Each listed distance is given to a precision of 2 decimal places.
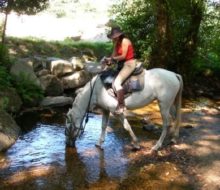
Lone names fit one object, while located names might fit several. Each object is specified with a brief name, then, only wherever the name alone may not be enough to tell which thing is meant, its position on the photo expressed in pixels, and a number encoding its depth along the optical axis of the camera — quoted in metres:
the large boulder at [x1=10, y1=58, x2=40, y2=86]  12.59
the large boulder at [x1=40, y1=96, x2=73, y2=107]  12.38
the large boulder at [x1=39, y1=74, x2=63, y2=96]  13.20
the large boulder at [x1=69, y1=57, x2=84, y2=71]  15.29
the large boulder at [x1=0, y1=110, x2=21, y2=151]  8.32
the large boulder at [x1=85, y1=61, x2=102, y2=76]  15.95
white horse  8.30
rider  7.94
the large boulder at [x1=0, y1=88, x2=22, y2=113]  10.63
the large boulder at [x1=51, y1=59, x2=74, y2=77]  14.41
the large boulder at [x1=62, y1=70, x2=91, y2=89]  14.45
